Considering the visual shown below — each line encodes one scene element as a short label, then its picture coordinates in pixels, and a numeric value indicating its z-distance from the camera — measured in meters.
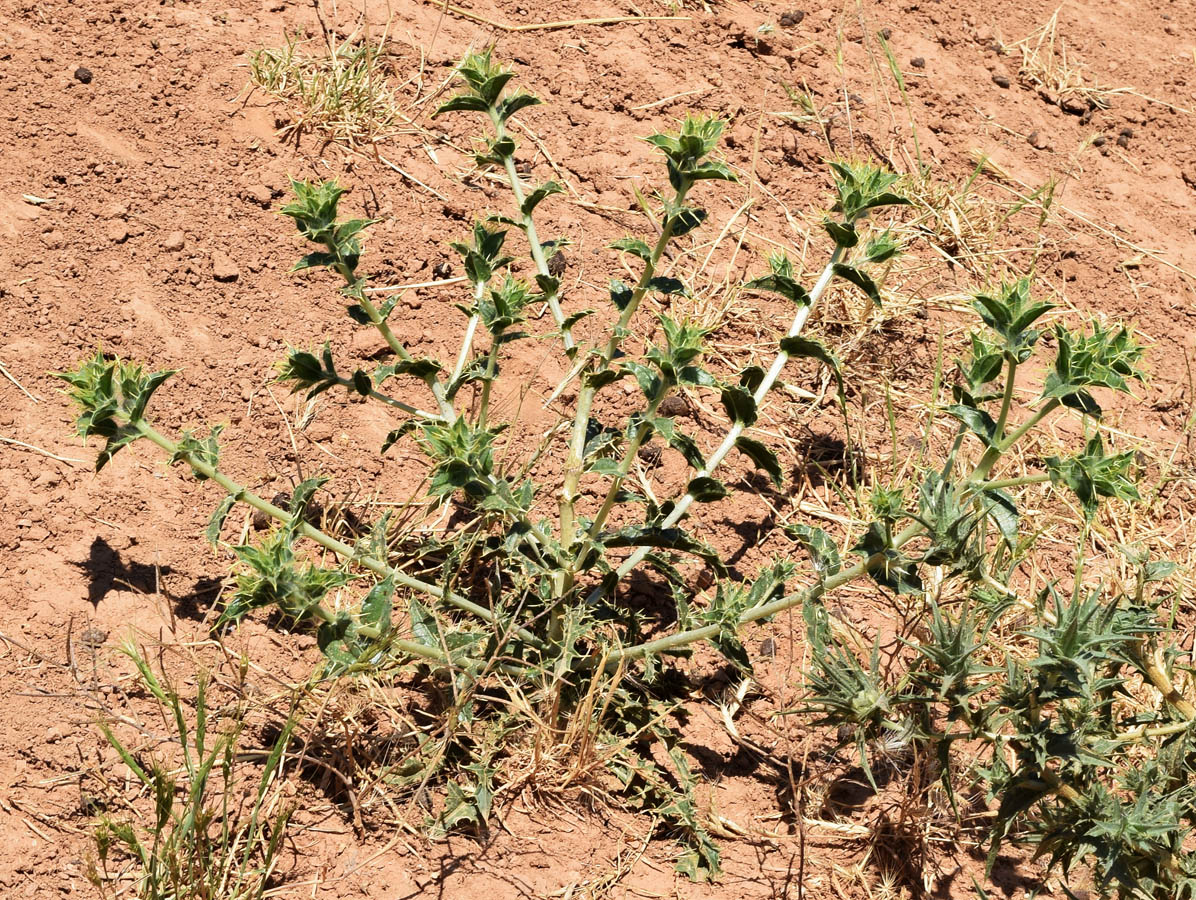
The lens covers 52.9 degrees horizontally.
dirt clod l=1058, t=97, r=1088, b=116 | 4.75
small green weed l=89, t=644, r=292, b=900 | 2.21
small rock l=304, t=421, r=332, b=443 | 3.23
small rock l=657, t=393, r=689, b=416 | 3.50
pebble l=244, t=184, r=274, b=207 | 3.64
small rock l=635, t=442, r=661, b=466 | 3.38
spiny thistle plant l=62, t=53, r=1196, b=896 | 2.30
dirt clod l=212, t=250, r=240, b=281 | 3.45
